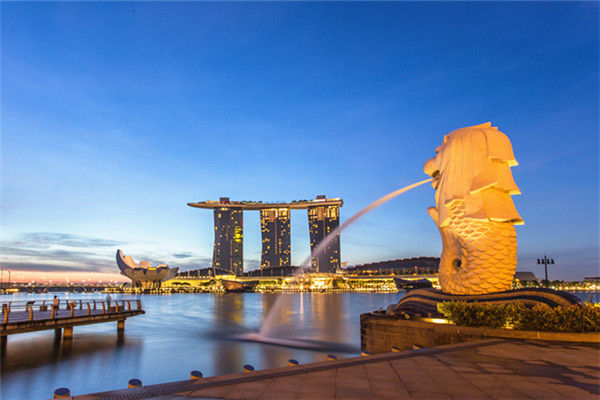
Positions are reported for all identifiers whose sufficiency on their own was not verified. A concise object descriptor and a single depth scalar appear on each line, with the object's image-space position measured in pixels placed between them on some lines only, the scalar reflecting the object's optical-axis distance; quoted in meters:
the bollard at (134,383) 6.11
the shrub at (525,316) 10.45
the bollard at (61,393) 5.17
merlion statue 14.66
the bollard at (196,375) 6.48
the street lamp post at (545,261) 49.17
